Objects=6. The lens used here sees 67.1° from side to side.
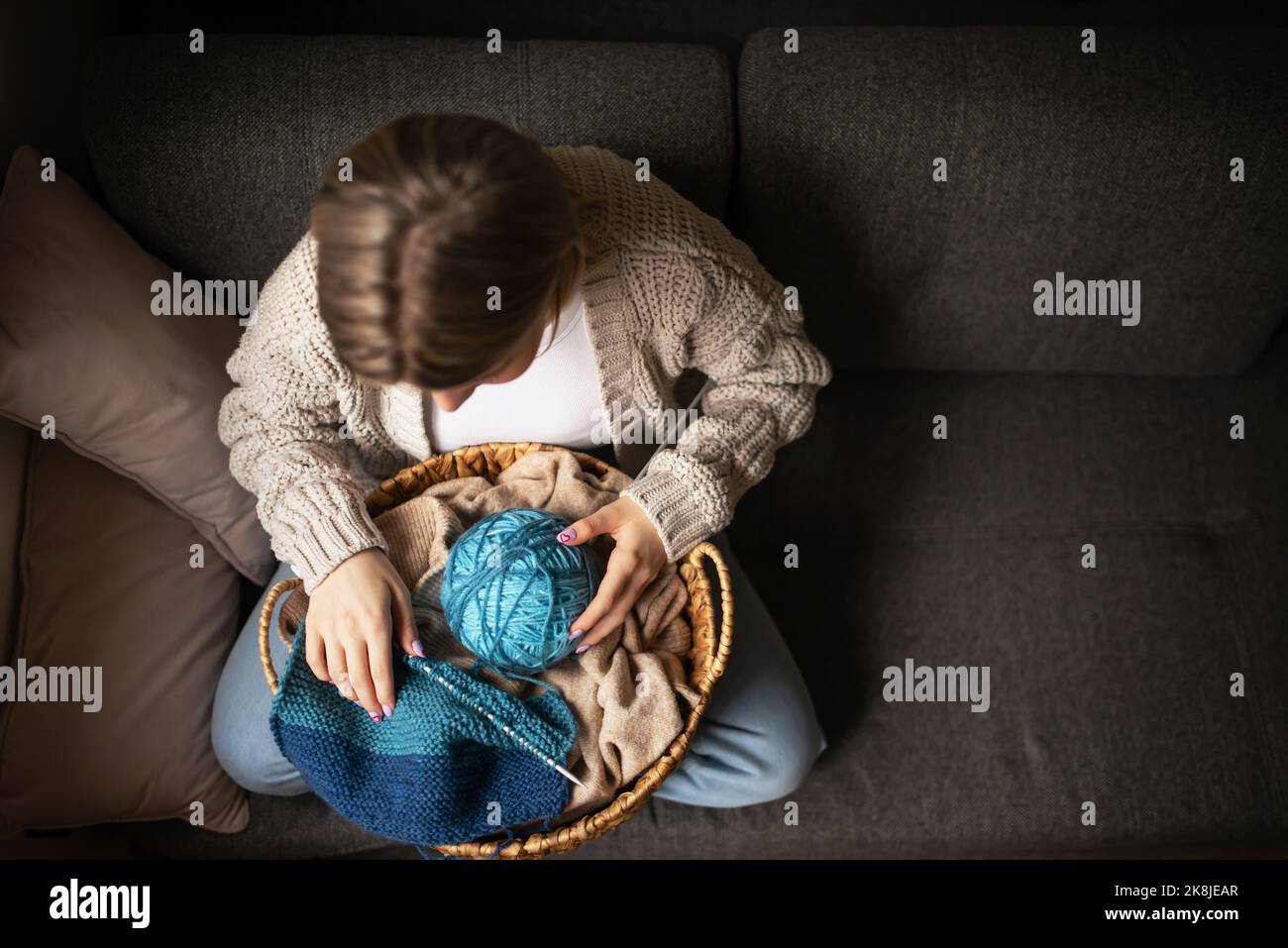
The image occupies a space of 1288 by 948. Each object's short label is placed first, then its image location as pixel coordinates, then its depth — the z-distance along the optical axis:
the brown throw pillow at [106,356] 0.97
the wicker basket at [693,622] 0.92
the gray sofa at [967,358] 1.09
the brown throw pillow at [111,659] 1.02
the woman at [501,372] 0.69
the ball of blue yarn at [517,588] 0.89
